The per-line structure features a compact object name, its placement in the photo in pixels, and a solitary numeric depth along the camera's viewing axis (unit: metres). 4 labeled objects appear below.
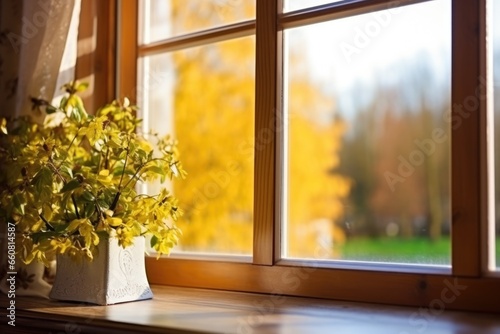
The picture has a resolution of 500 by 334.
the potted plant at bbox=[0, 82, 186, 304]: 1.77
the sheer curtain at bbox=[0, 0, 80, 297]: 2.00
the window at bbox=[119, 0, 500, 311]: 1.69
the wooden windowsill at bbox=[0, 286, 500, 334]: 1.57
